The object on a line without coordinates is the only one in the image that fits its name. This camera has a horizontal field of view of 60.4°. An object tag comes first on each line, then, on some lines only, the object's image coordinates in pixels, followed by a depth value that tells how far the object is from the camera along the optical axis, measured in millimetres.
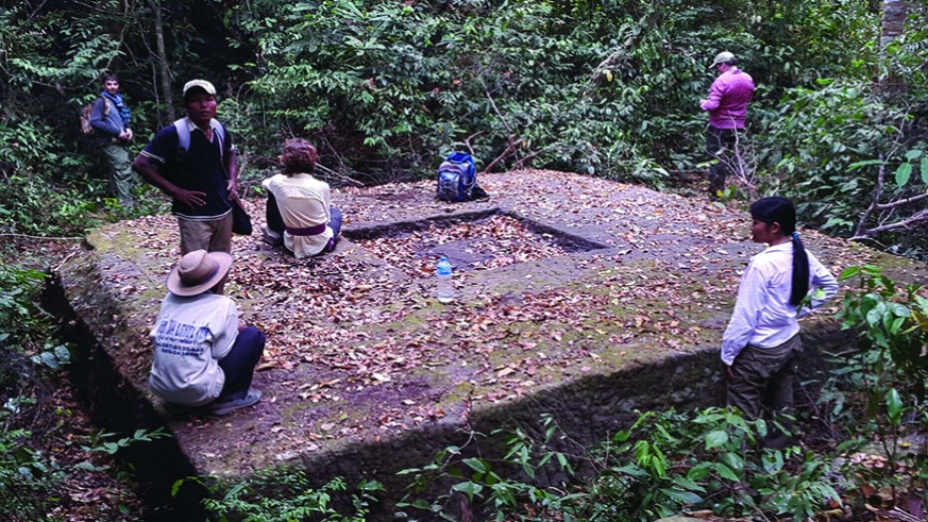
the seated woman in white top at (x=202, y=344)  3850
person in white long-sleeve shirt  4113
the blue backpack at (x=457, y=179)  8727
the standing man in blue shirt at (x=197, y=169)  4867
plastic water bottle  5719
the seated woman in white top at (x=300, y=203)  6477
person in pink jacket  9570
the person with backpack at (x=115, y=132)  9695
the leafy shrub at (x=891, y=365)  3133
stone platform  3994
